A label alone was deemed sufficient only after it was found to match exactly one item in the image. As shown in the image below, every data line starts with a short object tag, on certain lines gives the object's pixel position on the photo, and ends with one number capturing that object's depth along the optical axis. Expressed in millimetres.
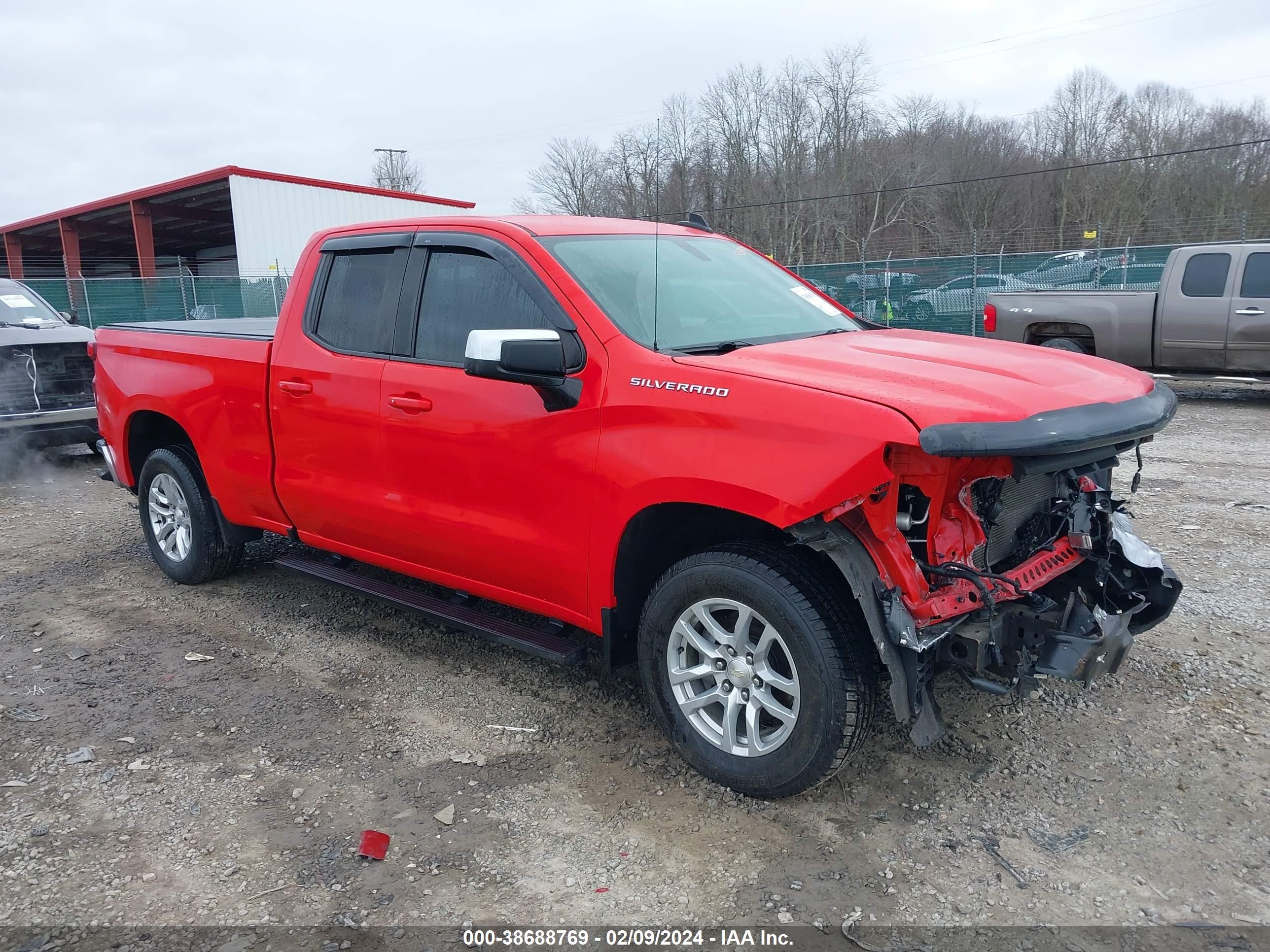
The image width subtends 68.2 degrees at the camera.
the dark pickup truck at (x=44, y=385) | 8758
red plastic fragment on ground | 2977
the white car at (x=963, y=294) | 18266
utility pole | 70188
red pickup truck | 2842
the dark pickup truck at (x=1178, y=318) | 11023
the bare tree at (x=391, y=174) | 70375
